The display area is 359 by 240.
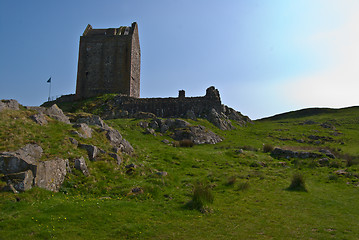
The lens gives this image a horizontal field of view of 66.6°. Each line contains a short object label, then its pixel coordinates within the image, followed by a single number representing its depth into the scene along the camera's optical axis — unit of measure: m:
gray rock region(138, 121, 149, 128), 37.85
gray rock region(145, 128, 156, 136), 36.00
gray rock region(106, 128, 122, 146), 22.27
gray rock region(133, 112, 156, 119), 45.28
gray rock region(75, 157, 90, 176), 16.19
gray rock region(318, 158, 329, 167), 26.06
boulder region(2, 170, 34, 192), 12.65
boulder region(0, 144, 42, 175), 13.30
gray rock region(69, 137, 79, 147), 18.10
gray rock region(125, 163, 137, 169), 19.45
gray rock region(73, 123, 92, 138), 20.36
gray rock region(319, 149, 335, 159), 28.86
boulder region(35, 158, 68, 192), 13.60
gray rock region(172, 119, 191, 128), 39.25
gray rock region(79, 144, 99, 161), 17.97
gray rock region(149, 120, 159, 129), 38.61
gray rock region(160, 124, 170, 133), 38.02
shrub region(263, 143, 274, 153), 32.64
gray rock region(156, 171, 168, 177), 18.83
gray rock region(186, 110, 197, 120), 45.25
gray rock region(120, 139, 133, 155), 22.38
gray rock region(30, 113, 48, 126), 19.26
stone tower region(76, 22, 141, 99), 58.81
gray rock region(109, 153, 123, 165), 19.17
